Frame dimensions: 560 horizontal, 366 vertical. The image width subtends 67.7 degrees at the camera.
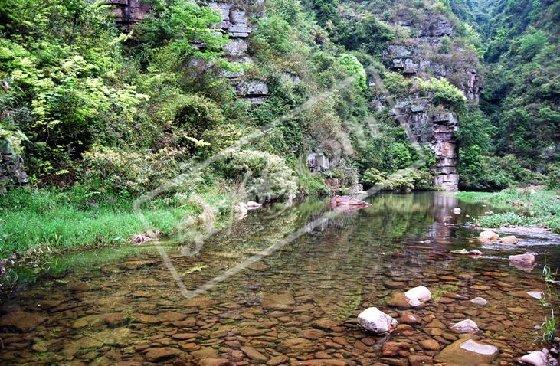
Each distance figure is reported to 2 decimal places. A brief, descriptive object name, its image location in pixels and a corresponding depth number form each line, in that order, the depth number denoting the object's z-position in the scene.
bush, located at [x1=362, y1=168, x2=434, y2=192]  29.56
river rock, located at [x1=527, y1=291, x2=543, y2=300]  5.95
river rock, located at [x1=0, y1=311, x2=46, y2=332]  4.73
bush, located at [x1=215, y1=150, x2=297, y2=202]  15.77
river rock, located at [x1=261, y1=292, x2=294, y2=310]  5.60
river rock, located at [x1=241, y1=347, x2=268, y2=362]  4.15
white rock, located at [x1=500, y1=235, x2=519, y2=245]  10.10
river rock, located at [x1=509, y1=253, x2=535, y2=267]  7.89
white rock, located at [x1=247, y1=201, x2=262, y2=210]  16.20
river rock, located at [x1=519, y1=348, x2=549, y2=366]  3.94
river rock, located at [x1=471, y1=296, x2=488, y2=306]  5.76
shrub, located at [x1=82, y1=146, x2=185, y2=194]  10.81
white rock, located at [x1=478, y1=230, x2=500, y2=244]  10.41
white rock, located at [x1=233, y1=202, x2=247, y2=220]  13.85
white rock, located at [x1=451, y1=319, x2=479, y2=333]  4.84
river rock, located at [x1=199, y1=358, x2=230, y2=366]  4.02
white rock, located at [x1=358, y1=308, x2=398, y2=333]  4.72
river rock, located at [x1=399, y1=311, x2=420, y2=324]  5.05
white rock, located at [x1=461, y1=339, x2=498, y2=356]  4.26
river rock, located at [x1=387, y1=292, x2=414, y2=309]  5.62
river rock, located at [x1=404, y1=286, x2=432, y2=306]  5.75
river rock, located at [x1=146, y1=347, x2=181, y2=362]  4.09
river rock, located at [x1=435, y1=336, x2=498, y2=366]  4.09
